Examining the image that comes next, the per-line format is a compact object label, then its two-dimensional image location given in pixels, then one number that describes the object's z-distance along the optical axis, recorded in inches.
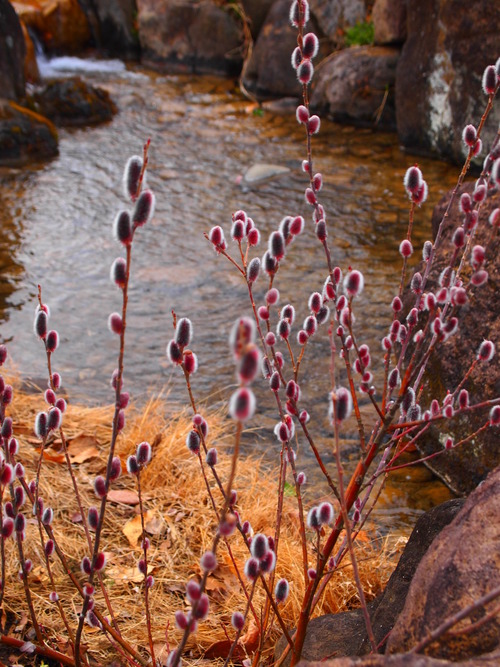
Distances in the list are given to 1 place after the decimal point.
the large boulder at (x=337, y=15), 397.4
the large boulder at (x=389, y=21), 350.9
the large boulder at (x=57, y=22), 485.2
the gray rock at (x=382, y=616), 73.4
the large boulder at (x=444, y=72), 281.0
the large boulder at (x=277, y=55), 408.8
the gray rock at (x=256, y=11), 440.8
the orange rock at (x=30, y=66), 411.2
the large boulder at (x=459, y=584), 51.4
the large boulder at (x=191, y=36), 467.8
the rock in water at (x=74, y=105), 381.7
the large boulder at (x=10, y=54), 340.8
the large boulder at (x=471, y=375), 125.1
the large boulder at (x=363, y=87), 359.6
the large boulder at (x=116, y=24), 515.5
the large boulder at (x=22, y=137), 328.8
